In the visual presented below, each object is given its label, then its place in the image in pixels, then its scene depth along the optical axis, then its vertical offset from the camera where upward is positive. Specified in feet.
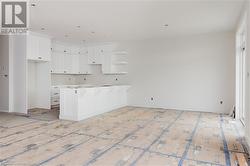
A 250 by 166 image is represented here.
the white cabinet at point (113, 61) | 25.72 +2.79
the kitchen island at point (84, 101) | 16.52 -2.03
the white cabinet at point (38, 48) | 19.63 +3.74
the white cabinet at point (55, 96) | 24.02 -2.06
